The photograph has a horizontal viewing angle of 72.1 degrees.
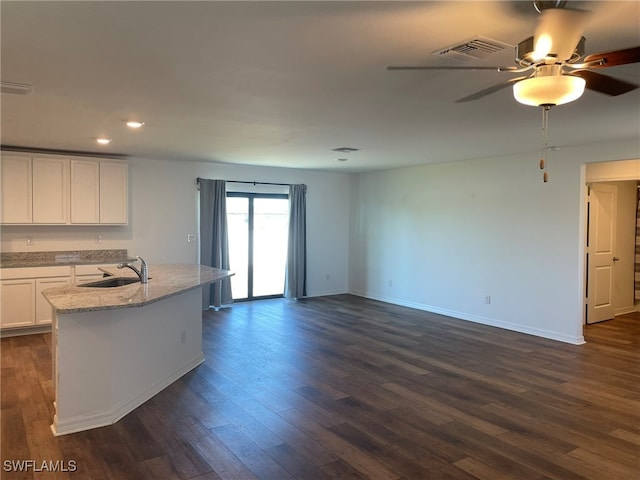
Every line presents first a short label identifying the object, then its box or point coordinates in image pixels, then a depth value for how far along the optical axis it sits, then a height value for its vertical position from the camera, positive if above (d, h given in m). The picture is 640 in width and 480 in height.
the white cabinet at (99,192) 5.94 +0.47
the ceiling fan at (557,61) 1.73 +0.75
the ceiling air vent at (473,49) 2.25 +0.95
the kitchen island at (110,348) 3.06 -0.94
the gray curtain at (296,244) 8.11 -0.33
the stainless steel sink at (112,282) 4.01 -0.54
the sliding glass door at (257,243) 7.72 -0.29
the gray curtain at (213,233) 7.20 -0.11
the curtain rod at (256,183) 7.18 +0.77
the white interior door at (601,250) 6.55 -0.35
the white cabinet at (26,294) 5.38 -0.85
